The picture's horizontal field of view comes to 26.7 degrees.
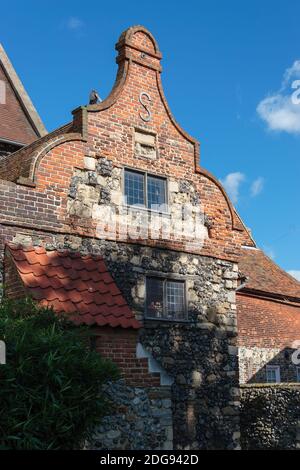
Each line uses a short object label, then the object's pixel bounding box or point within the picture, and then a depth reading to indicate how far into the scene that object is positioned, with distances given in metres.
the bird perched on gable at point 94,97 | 16.63
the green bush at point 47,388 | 7.84
